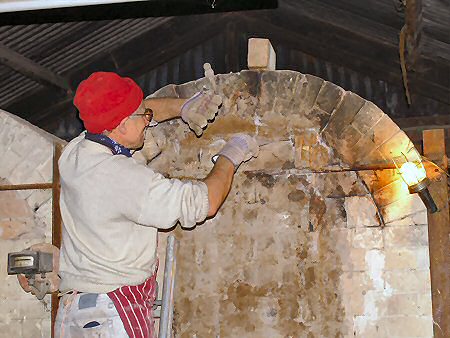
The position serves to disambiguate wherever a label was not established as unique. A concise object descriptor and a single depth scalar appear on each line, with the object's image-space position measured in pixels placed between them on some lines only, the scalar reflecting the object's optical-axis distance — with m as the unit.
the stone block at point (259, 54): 5.35
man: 3.64
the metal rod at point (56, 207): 5.23
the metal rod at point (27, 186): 5.32
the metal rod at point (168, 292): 3.96
